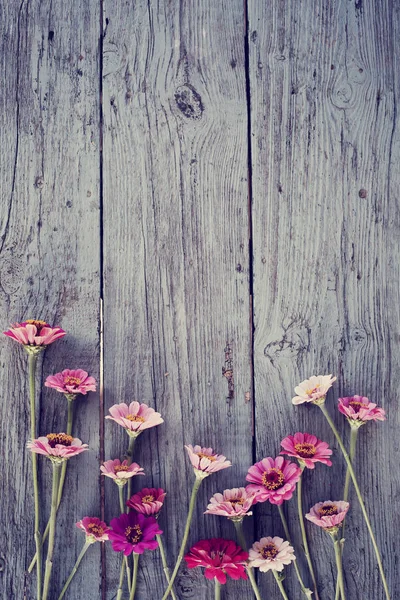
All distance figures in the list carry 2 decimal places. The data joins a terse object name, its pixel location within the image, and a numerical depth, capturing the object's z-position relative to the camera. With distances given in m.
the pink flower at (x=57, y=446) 0.82
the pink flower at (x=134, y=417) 0.85
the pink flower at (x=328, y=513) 0.81
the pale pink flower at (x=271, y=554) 0.82
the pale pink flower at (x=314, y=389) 0.86
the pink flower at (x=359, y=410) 0.84
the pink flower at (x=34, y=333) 0.85
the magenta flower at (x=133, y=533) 0.81
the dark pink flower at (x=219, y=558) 0.80
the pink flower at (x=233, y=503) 0.81
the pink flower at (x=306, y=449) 0.83
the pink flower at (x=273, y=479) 0.81
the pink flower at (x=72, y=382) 0.86
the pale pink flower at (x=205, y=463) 0.83
